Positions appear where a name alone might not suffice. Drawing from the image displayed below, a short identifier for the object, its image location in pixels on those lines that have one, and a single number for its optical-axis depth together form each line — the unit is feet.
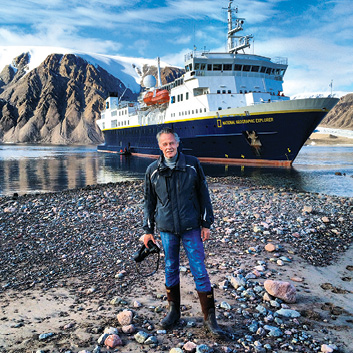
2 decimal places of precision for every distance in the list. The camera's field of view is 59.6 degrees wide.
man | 11.57
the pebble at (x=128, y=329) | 11.84
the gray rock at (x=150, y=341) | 11.20
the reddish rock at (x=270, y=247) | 20.98
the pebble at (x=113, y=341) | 10.99
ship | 84.02
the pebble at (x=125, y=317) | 12.37
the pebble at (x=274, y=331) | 11.71
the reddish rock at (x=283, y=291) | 14.33
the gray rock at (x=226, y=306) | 13.56
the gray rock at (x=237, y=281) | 15.61
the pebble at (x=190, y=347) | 10.66
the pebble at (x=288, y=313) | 13.10
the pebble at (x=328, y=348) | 10.70
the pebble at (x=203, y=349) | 10.49
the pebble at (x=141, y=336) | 11.31
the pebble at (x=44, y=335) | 11.52
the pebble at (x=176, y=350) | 10.50
